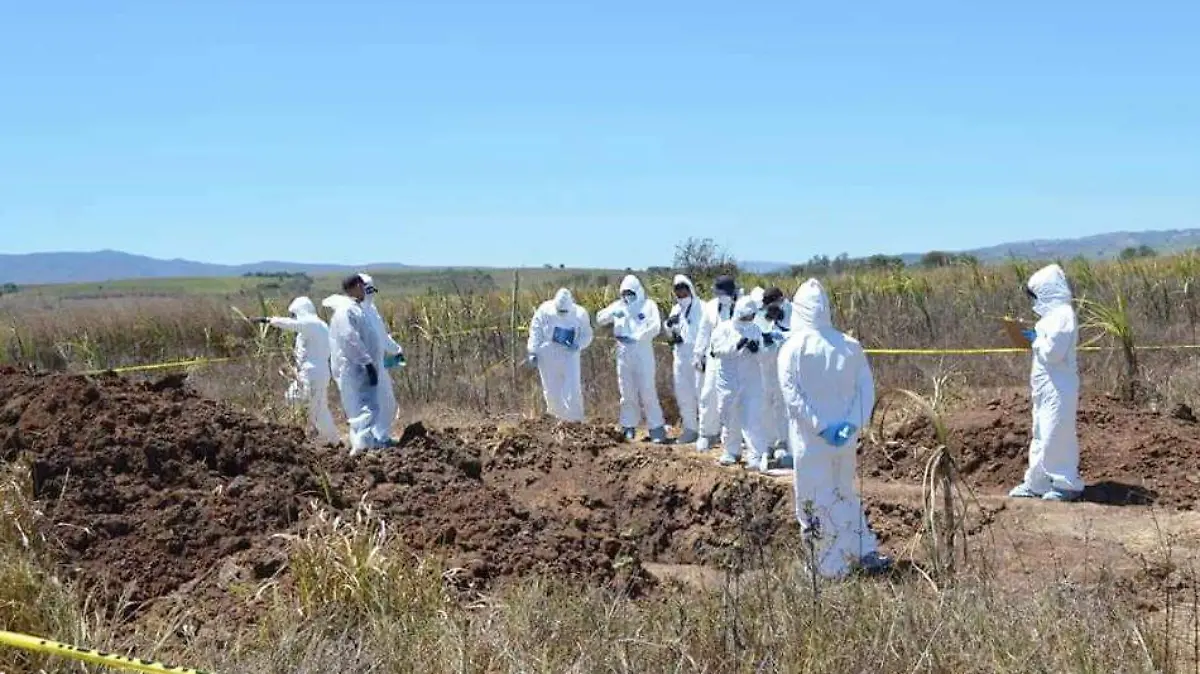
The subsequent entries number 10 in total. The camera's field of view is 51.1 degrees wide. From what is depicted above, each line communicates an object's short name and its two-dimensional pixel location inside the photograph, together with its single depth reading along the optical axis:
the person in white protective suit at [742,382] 12.27
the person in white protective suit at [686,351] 14.44
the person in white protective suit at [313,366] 13.39
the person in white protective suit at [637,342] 14.93
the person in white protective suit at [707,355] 13.15
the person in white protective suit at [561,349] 15.40
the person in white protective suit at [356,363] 12.12
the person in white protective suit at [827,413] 8.36
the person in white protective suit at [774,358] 11.76
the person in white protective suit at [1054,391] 10.26
